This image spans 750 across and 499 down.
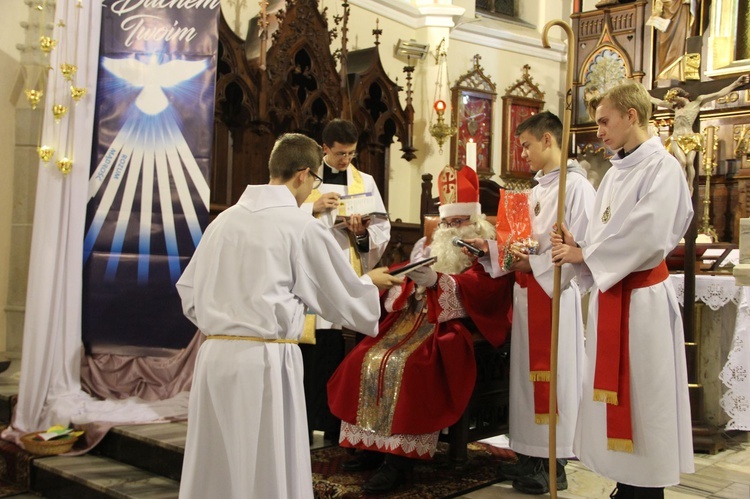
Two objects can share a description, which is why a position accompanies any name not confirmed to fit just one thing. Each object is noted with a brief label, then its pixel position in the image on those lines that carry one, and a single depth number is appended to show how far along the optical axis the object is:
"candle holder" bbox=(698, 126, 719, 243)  8.21
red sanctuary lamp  9.48
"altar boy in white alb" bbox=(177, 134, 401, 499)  2.86
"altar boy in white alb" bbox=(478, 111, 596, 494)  3.91
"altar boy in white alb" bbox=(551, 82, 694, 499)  3.08
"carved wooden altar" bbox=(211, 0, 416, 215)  6.54
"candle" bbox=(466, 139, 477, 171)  7.18
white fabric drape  4.87
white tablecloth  5.16
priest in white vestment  4.52
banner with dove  5.26
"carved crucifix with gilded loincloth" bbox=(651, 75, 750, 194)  5.83
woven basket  4.54
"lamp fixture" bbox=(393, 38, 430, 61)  9.35
